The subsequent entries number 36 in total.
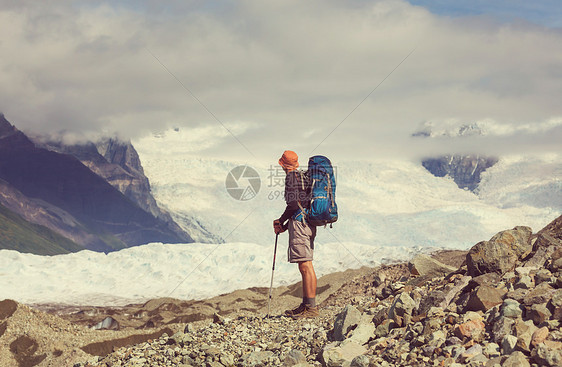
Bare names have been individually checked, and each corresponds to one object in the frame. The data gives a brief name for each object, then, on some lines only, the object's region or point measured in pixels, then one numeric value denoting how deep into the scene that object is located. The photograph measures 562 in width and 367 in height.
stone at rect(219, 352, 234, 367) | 8.73
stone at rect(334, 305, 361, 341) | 8.81
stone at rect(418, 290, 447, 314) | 8.30
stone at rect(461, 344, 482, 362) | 6.51
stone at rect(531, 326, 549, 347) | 6.16
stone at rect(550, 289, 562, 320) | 6.55
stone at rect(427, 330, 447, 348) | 7.01
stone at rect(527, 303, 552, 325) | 6.61
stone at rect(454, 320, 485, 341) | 6.92
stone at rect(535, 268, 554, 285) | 7.73
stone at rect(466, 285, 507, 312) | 7.61
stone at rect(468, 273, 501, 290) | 8.55
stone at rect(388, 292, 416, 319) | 8.34
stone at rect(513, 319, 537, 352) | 6.17
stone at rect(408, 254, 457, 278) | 11.45
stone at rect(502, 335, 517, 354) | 6.26
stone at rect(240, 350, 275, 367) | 8.64
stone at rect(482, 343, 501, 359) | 6.41
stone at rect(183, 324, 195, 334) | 10.58
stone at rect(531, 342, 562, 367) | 5.74
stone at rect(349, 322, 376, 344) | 8.26
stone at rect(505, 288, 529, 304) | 7.40
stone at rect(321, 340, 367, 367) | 7.81
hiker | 10.70
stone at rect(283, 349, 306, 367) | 8.27
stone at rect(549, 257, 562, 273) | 8.18
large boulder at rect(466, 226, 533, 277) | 8.96
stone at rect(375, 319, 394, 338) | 8.33
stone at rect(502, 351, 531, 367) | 5.87
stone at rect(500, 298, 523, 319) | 6.91
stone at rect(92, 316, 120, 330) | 21.19
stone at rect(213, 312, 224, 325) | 11.14
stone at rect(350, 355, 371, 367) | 7.21
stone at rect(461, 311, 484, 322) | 7.29
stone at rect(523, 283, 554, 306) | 6.95
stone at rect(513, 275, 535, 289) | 7.85
